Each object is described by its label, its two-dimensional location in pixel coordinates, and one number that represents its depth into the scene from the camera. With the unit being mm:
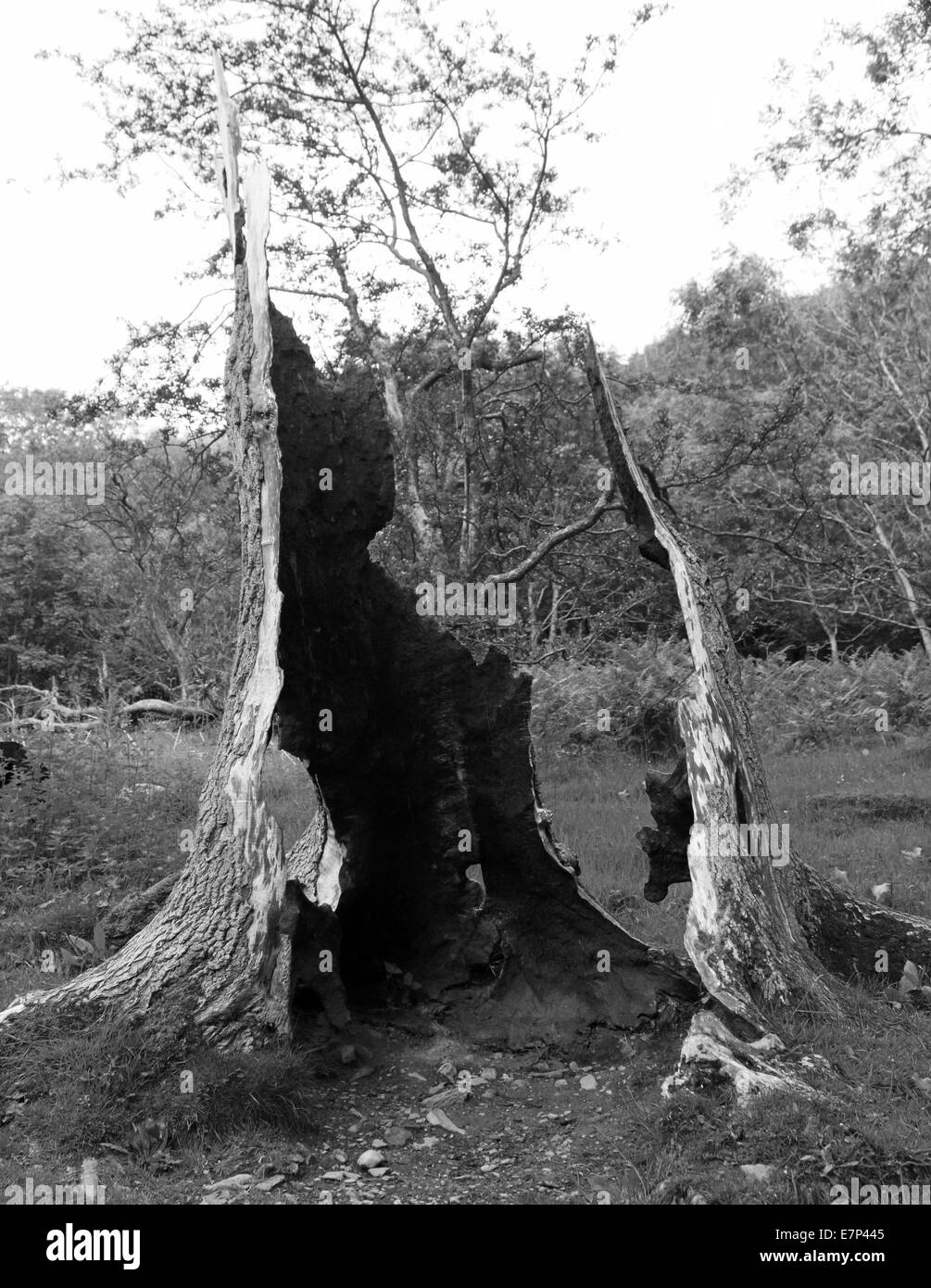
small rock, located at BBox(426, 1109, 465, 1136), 4115
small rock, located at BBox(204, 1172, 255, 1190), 3586
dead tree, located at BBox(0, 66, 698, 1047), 4426
